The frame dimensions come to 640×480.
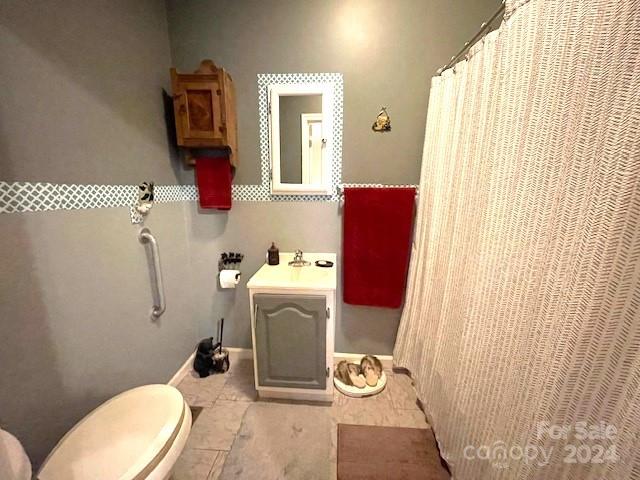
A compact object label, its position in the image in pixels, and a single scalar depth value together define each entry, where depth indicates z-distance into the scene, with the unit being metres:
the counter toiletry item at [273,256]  1.64
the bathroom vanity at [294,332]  1.30
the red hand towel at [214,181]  1.56
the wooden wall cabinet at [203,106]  1.34
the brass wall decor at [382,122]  1.52
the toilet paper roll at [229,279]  1.64
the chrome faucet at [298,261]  1.63
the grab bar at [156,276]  1.29
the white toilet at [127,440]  0.72
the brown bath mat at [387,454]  1.13
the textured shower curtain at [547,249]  0.49
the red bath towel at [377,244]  1.55
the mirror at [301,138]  1.53
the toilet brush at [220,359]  1.72
